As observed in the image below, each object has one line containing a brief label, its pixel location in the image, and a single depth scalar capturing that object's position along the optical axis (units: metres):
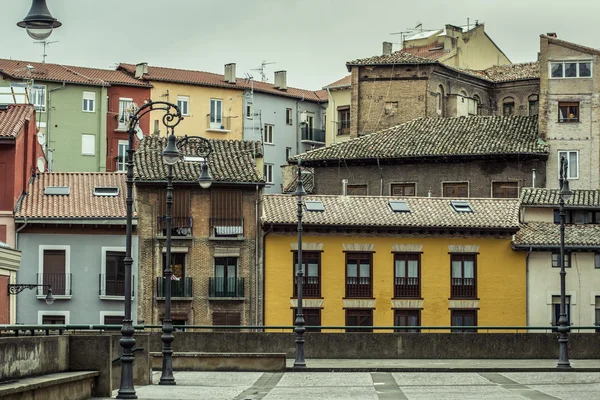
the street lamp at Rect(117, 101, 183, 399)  29.11
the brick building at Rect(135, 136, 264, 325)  60.44
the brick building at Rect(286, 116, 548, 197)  71.56
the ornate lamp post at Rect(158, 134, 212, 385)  33.78
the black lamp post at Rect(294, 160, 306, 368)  44.97
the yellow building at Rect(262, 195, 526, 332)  61.31
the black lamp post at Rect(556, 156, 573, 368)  44.94
